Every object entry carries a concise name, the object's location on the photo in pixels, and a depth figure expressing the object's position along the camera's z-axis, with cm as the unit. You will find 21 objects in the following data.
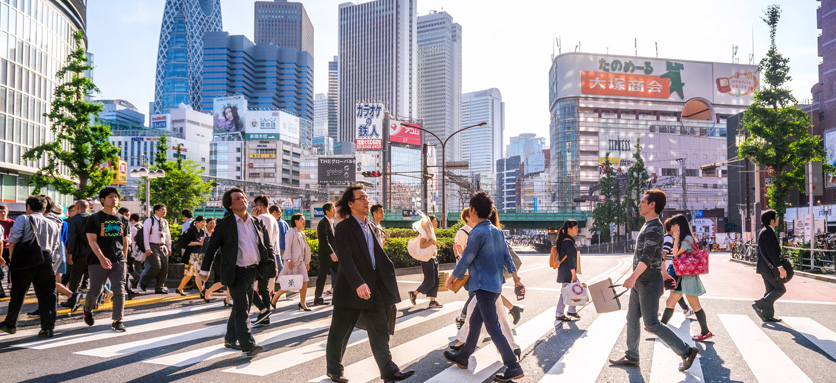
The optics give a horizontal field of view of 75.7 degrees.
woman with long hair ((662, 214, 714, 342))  683
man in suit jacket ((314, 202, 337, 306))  836
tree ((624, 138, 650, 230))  5441
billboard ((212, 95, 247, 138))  12650
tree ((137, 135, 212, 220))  4450
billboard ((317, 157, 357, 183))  8569
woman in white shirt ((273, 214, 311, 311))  885
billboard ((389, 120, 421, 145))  10850
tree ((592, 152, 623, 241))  5803
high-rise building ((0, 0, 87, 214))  3638
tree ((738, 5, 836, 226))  2447
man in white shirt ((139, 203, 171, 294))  1091
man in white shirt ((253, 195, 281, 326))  709
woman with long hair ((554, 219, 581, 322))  800
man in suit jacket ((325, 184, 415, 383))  455
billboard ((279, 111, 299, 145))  12075
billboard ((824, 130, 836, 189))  4025
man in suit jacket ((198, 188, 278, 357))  552
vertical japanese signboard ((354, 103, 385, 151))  10681
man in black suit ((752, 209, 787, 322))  786
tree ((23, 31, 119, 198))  2095
